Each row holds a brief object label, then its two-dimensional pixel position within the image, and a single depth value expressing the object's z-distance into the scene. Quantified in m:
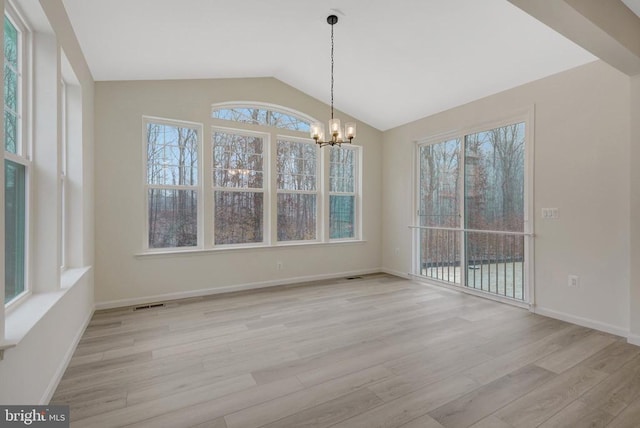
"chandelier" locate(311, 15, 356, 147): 3.26
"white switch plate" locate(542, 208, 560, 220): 3.41
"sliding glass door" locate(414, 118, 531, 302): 3.86
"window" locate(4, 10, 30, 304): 1.86
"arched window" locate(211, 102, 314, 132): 4.56
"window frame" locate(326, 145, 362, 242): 5.69
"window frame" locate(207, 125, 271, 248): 4.50
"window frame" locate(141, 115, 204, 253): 3.99
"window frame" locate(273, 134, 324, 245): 5.00
